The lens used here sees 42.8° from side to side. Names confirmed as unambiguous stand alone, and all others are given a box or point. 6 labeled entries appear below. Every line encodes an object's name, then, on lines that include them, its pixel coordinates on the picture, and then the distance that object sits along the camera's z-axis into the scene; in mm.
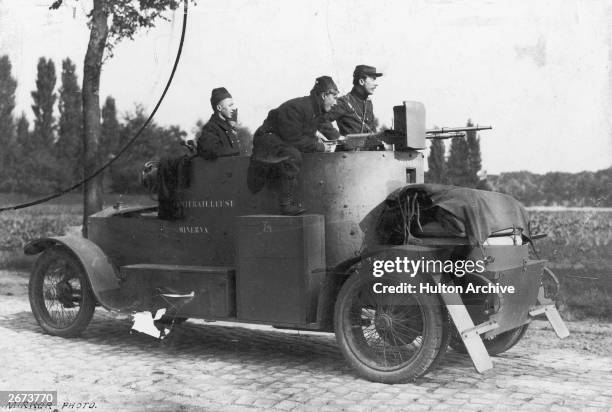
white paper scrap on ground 7152
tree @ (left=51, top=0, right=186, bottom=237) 11875
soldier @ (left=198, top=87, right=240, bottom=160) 7145
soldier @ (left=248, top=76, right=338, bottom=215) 6500
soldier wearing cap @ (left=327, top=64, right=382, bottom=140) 7797
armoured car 5887
